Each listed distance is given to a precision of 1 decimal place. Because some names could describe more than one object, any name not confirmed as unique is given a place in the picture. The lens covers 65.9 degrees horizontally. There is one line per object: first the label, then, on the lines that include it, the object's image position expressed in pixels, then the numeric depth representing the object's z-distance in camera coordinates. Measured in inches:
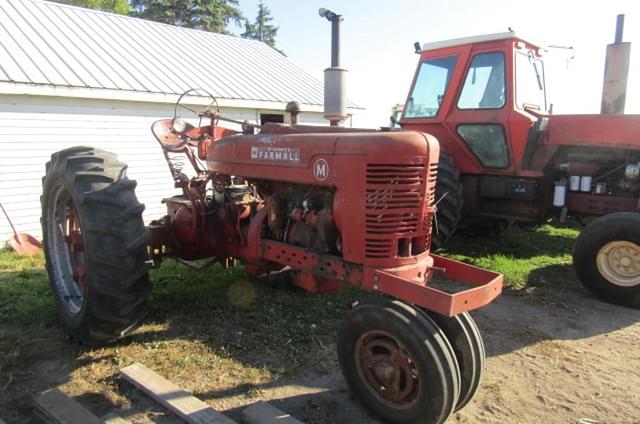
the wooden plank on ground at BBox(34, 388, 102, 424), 98.0
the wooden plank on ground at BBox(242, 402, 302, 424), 97.7
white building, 269.0
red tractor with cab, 208.7
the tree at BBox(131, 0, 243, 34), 1045.8
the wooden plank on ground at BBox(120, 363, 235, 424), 98.5
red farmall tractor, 97.6
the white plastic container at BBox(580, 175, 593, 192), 214.4
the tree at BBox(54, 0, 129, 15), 1002.1
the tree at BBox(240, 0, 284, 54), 1317.7
